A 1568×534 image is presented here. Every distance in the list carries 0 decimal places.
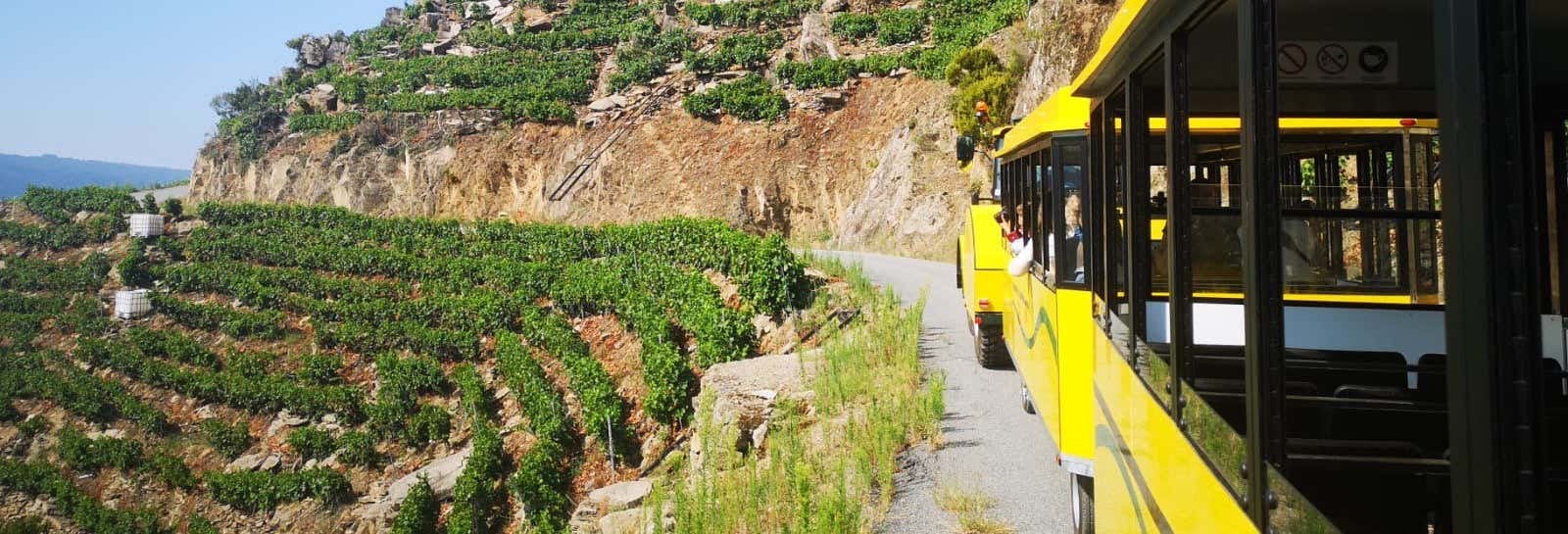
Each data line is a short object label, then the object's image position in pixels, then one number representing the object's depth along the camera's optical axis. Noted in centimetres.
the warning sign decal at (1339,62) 391
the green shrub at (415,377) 2858
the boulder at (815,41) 4984
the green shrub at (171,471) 2649
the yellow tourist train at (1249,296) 254
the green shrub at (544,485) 1764
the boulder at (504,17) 7325
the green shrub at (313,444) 2636
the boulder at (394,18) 8271
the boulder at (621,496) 1388
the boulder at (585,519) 1397
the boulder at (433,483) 2172
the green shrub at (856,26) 5031
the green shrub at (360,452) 2538
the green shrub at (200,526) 2302
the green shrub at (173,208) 5294
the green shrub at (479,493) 1850
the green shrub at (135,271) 4453
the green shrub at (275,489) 2375
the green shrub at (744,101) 4641
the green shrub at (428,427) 2569
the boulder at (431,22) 7794
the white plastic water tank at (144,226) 4962
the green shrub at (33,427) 3316
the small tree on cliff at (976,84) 3195
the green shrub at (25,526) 2647
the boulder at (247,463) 2656
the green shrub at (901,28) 4878
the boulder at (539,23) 7069
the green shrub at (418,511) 1914
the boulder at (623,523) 1072
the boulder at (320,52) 7631
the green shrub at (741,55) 5244
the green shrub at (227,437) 2817
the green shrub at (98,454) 2861
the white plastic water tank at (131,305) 4172
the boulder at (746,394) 1302
